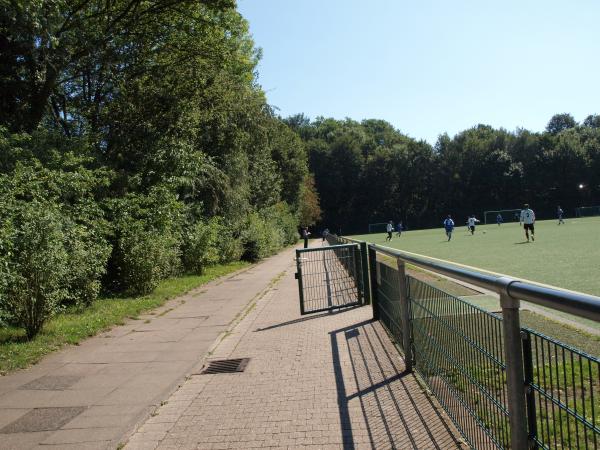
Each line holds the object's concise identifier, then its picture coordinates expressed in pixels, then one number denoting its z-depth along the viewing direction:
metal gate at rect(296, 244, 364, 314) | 11.15
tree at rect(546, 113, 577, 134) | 127.38
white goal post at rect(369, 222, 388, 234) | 87.00
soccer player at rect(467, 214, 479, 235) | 43.93
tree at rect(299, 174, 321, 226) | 71.12
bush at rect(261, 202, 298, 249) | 44.06
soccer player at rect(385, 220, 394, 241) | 48.38
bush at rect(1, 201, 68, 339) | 8.41
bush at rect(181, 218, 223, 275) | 20.22
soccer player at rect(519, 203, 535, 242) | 26.87
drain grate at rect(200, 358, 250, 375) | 6.80
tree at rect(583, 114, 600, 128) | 118.75
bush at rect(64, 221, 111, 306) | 10.65
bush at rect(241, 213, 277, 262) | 30.73
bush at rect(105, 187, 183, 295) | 14.16
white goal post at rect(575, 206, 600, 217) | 76.69
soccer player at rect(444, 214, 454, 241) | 37.72
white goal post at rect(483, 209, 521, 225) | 81.62
